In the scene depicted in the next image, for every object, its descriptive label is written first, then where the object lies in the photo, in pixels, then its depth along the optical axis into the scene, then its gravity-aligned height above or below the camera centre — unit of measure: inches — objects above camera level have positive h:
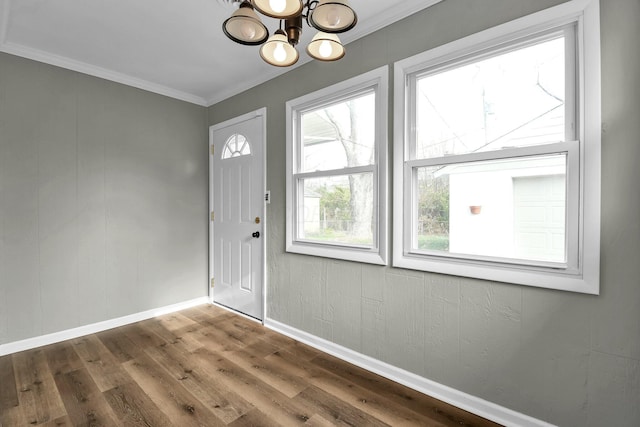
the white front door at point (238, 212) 125.6 -1.4
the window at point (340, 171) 87.6 +12.4
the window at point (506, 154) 57.6 +12.0
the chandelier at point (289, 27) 44.4 +30.8
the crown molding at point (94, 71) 99.2 +52.7
